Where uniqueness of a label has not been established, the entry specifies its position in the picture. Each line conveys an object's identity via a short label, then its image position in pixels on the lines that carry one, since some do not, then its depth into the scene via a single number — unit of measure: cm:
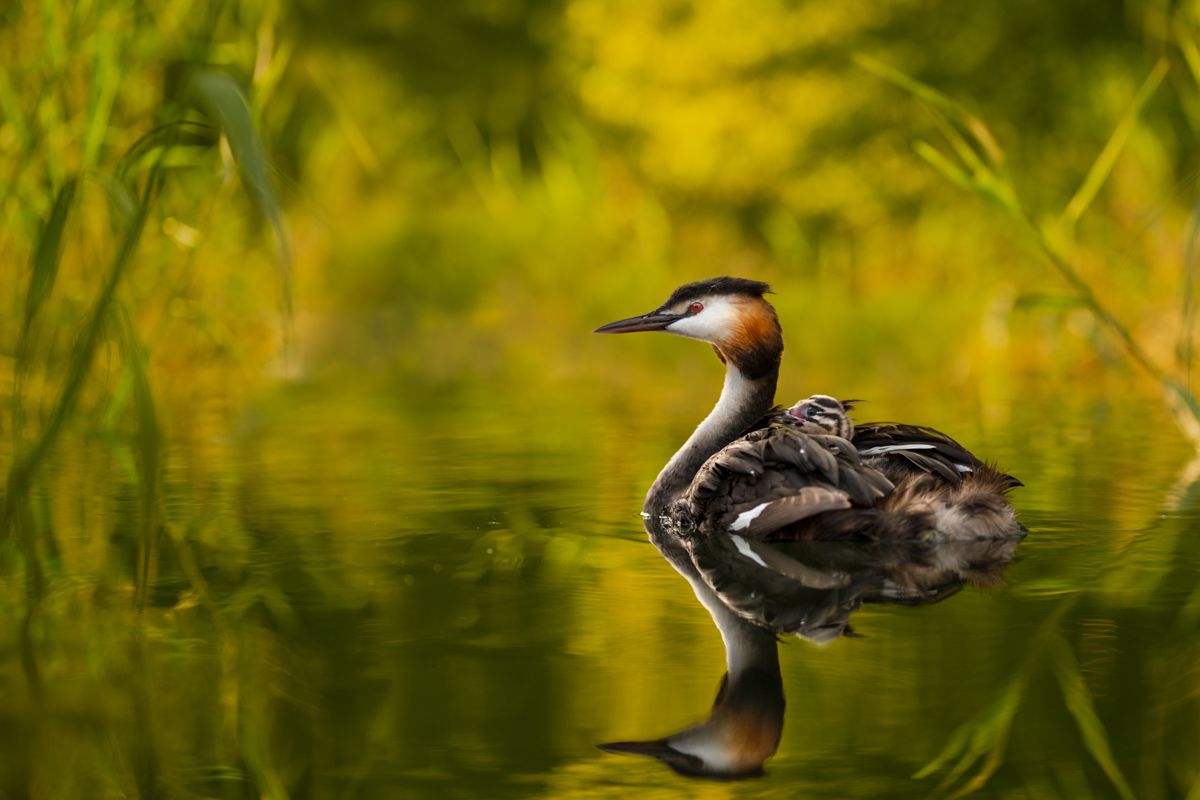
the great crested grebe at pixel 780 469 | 1178
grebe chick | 1293
